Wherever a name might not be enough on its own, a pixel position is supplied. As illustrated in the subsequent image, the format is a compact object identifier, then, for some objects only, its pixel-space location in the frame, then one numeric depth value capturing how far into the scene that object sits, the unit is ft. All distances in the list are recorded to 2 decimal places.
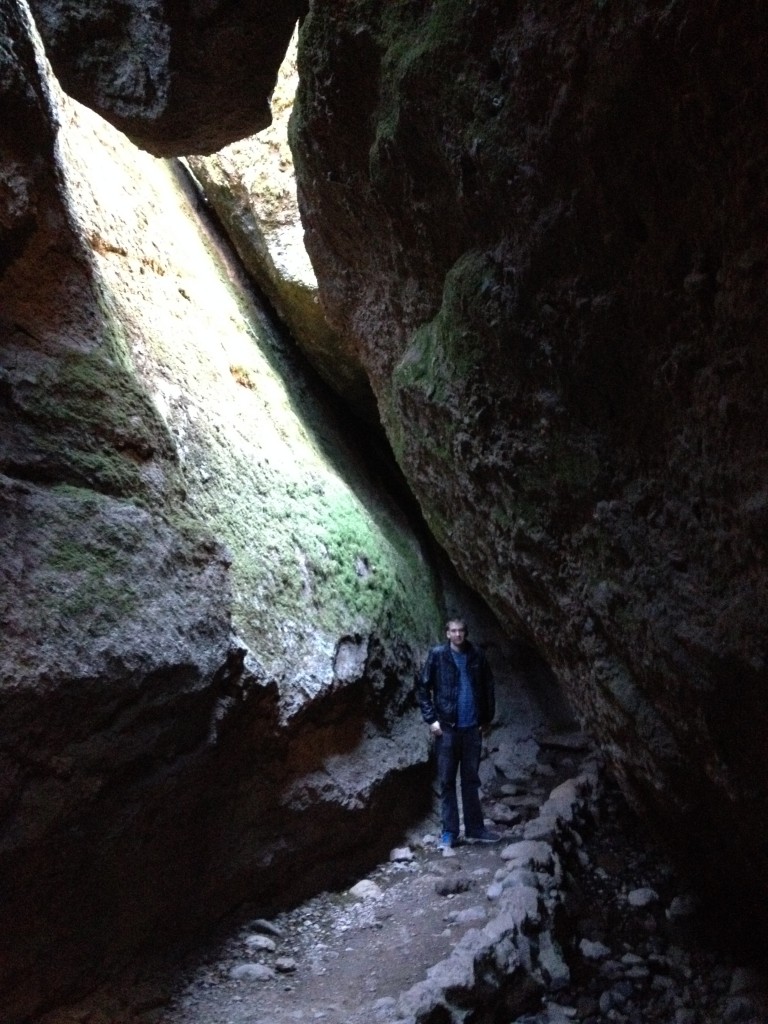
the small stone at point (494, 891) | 16.63
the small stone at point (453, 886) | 17.70
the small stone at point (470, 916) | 15.81
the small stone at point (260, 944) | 15.78
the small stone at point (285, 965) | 15.23
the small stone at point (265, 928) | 16.33
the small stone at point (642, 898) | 17.44
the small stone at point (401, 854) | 20.03
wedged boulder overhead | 14.80
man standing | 20.86
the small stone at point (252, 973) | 14.79
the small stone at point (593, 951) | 15.52
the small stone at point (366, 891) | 18.16
